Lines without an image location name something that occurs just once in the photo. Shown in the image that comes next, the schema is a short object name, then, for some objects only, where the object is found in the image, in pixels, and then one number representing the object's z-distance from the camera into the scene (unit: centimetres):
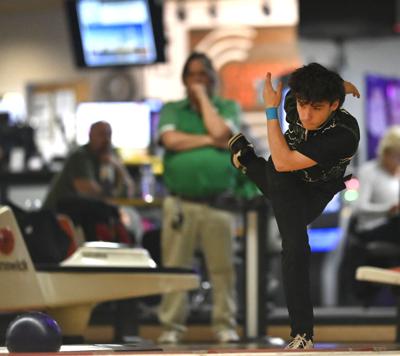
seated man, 1540
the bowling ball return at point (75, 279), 1210
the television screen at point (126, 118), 2805
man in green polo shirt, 1424
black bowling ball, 799
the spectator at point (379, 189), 1836
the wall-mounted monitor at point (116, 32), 2566
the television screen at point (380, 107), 2819
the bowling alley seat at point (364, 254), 1792
